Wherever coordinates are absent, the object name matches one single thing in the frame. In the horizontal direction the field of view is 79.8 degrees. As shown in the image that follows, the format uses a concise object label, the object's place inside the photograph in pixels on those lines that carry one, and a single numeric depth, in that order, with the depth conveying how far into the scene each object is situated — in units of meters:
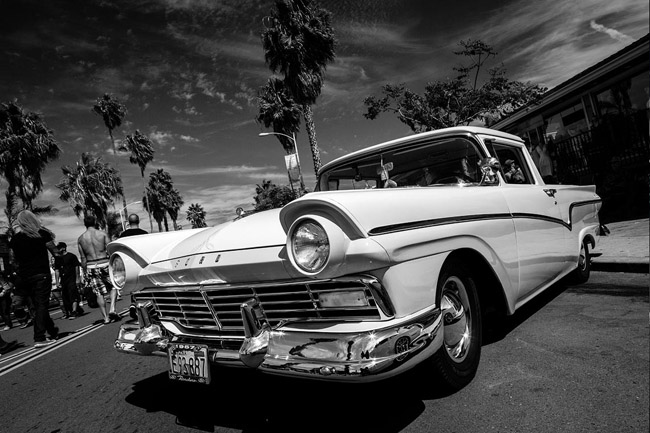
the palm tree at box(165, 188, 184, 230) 42.37
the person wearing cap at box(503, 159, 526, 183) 2.96
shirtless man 5.98
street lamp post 21.38
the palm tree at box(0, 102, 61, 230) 18.84
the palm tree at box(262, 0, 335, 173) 15.78
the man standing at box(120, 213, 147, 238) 4.74
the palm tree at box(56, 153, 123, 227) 25.66
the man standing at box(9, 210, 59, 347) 4.85
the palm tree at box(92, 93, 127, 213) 29.58
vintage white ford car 1.58
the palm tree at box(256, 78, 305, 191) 23.17
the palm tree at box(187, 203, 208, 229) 60.88
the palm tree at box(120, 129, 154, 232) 33.91
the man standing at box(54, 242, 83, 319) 7.48
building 7.91
